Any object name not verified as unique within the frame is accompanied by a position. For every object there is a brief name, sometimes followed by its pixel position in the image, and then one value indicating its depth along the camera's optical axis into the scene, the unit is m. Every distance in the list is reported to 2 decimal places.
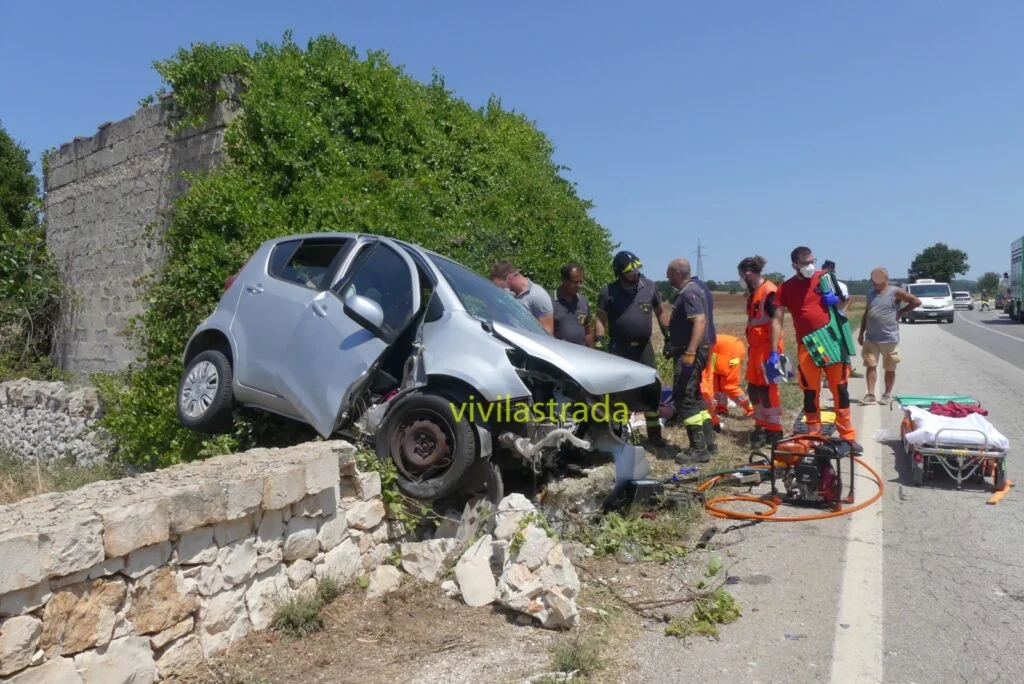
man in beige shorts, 10.95
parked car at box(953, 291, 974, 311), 55.50
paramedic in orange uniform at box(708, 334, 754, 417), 9.24
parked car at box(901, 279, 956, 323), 34.47
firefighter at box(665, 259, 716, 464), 7.84
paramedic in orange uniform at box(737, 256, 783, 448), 8.21
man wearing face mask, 7.58
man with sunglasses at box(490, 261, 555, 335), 7.65
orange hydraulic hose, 6.13
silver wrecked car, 5.36
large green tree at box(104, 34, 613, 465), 8.71
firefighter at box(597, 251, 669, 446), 7.91
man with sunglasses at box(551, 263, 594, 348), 8.01
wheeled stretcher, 6.55
